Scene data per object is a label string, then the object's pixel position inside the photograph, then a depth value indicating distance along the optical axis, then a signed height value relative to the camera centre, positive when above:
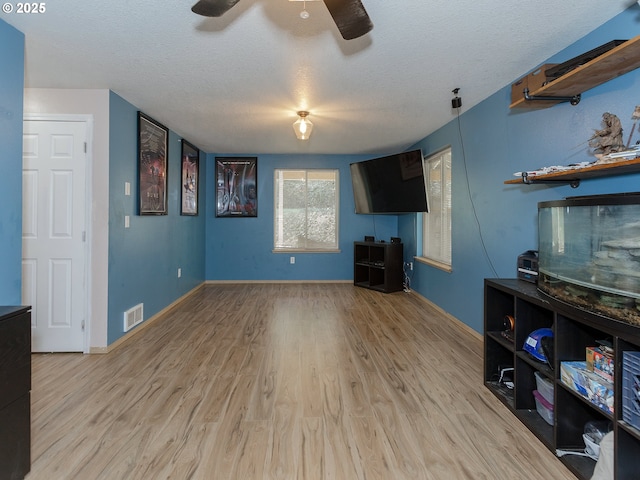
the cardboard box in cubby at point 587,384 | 1.42 -0.68
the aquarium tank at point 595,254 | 1.29 -0.08
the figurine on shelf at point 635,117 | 1.53 +0.59
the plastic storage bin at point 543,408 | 1.82 -0.98
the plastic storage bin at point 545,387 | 1.81 -0.85
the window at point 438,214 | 4.18 +0.31
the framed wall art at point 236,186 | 6.00 +0.90
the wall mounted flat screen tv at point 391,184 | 4.32 +0.77
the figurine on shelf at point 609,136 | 1.62 +0.51
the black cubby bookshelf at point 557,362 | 1.31 -0.72
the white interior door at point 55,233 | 2.85 +0.01
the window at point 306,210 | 6.13 +0.48
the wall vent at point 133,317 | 3.22 -0.85
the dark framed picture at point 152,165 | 3.47 +0.78
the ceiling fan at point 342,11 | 1.37 +0.98
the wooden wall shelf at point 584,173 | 1.47 +0.35
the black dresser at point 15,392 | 1.36 -0.69
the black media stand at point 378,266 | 5.34 -0.51
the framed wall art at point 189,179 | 4.75 +0.85
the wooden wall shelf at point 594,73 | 1.50 +0.87
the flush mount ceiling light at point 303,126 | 3.49 +1.18
